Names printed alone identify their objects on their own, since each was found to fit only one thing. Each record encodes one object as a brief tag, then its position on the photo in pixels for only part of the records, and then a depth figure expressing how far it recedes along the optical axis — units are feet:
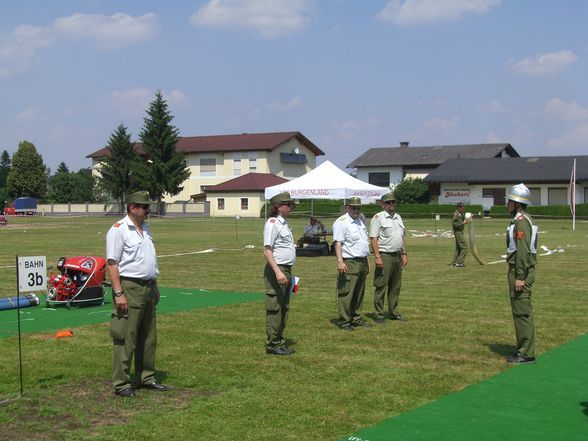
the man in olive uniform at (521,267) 26.76
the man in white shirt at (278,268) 28.60
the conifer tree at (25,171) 316.81
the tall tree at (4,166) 499.10
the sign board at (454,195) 247.09
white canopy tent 85.87
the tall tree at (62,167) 559.47
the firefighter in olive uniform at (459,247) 65.21
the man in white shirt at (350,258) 33.63
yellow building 278.87
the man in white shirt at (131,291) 22.74
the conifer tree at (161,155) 255.50
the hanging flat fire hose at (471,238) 64.39
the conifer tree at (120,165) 268.82
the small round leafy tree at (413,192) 249.55
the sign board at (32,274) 23.59
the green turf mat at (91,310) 35.75
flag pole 136.80
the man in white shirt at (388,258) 36.37
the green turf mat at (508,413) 19.30
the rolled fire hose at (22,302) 39.89
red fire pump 40.68
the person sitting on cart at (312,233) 79.25
